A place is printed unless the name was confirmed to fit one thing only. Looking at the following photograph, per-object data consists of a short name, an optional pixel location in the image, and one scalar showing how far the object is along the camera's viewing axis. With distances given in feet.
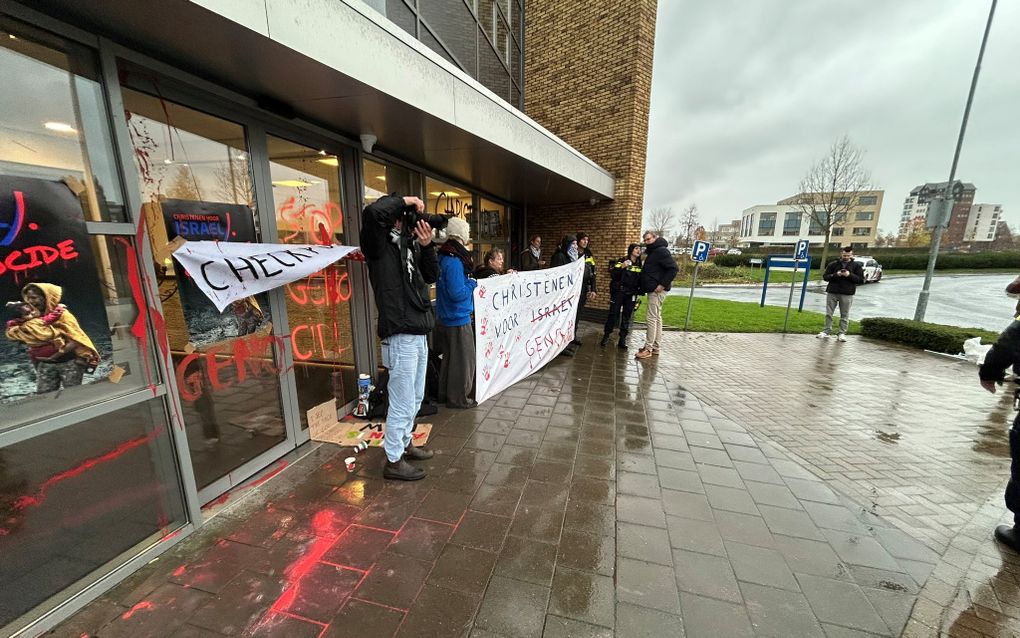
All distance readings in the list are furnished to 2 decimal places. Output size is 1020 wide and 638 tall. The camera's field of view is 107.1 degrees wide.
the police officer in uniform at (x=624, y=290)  22.17
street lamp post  26.86
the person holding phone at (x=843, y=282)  26.32
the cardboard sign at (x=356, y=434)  11.30
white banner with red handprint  14.12
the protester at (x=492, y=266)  15.94
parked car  76.50
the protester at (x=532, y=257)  21.45
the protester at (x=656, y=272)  20.30
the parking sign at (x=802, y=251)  36.05
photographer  8.48
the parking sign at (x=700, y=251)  28.81
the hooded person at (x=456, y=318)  12.37
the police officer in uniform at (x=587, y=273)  23.08
